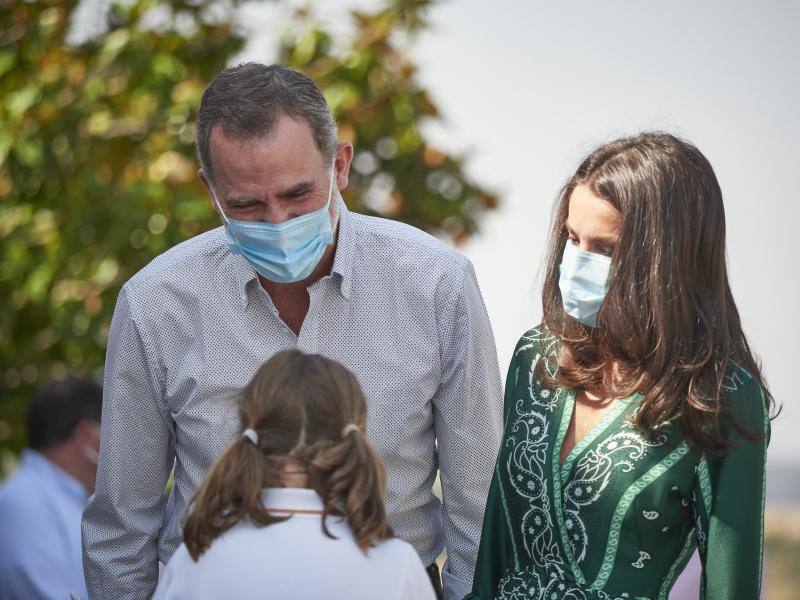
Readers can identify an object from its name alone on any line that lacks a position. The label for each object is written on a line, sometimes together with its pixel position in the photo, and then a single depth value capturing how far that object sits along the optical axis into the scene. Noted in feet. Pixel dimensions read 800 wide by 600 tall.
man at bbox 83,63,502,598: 21.29
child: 16.08
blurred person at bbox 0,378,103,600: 34.42
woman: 18.01
